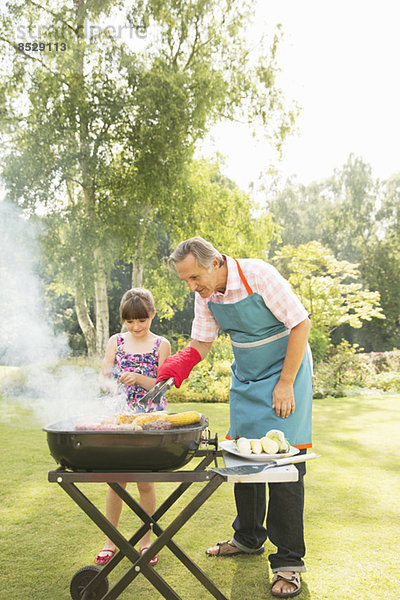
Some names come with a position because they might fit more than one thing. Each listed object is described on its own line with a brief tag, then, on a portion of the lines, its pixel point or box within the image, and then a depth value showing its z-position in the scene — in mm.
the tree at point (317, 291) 12547
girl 2662
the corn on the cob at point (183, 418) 1955
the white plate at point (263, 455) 1947
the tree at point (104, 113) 9953
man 2342
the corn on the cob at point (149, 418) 1944
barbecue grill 1773
